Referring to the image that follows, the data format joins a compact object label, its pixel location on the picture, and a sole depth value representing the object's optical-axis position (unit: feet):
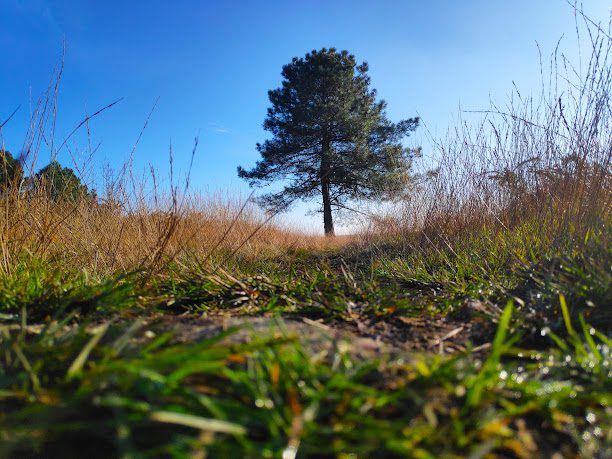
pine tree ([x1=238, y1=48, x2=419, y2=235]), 49.06
